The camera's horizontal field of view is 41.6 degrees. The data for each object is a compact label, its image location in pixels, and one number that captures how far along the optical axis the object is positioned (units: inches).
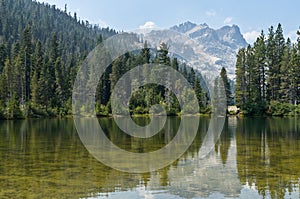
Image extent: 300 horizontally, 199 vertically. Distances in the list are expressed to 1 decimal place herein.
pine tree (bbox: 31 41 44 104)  3026.6
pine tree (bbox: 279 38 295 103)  2896.2
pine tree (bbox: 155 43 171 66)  3447.3
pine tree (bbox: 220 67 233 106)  3419.5
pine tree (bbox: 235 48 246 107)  3046.3
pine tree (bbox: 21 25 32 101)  3353.8
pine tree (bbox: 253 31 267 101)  3102.9
